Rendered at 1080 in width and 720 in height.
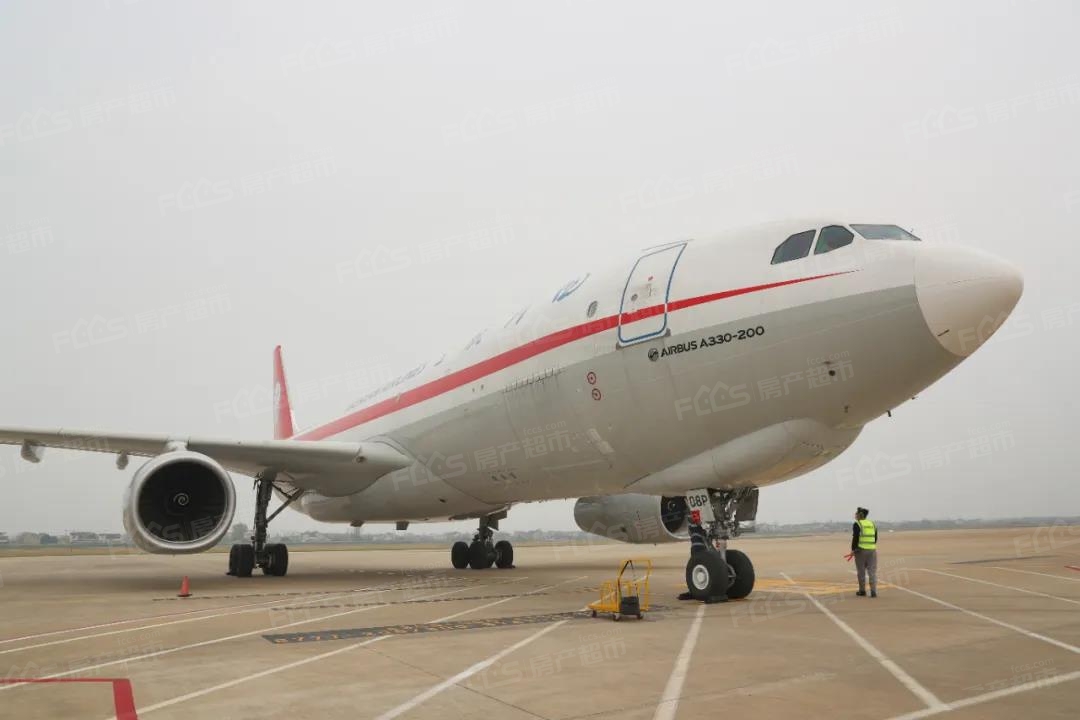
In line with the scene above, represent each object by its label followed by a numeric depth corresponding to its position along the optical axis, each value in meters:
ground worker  11.08
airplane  8.23
